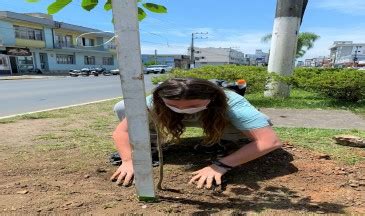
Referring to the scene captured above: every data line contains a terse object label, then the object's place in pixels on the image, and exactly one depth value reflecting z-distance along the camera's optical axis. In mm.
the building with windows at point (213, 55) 93625
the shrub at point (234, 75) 7320
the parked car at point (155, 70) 41506
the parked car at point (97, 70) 34672
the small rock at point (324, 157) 2916
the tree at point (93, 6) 1562
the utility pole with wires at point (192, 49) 51931
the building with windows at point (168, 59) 67250
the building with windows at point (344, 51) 78012
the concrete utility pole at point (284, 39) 7398
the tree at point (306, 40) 49359
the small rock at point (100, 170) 2625
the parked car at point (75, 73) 31969
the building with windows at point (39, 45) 29688
